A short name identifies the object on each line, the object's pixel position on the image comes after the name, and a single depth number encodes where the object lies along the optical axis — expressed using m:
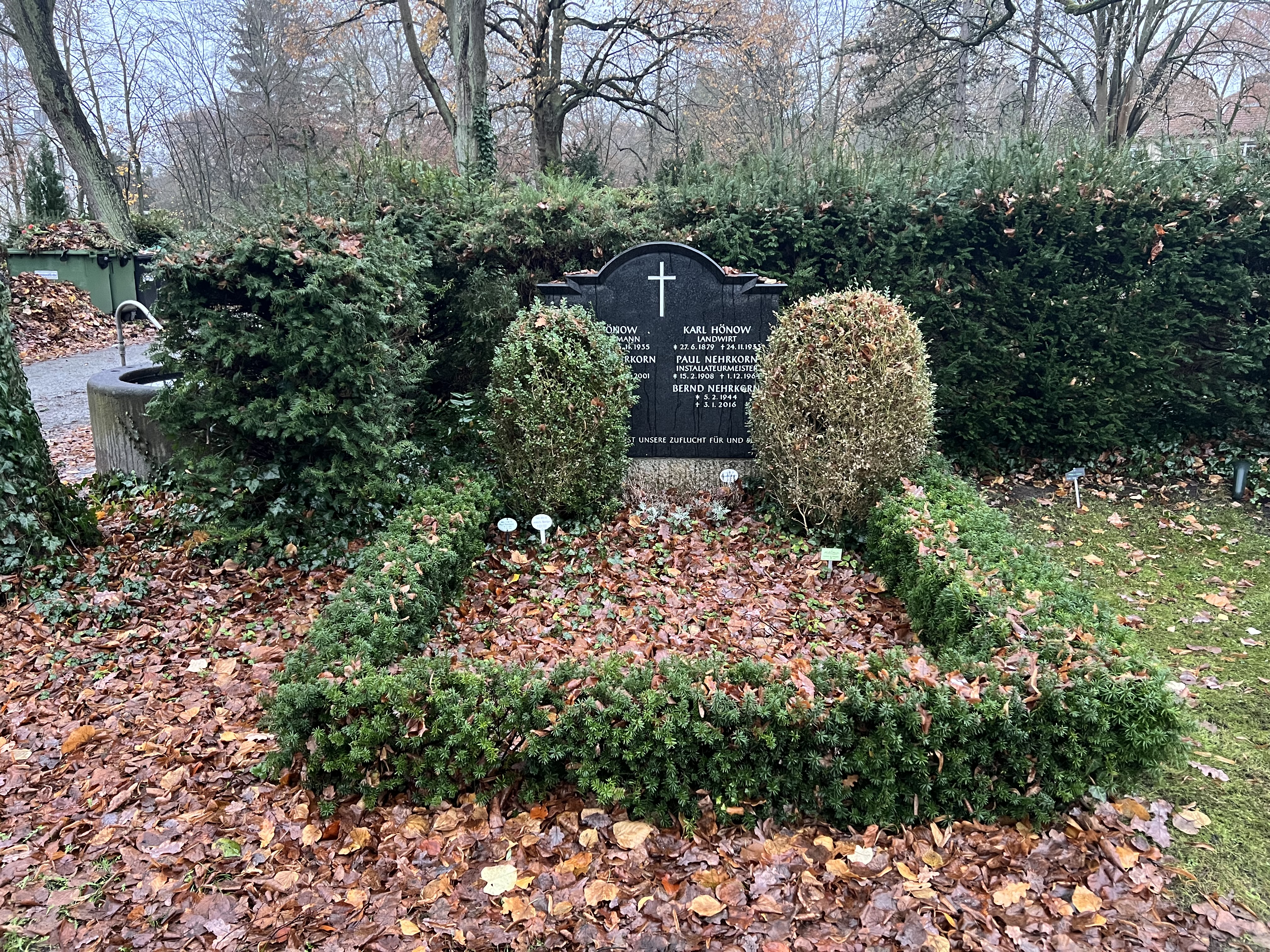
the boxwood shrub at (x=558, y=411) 5.39
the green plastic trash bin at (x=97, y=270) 17.20
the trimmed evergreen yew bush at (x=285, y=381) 4.58
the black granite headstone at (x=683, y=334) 6.08
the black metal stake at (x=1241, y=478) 6.43
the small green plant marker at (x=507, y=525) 5.18
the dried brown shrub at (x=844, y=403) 5.29
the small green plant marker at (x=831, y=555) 5.03
